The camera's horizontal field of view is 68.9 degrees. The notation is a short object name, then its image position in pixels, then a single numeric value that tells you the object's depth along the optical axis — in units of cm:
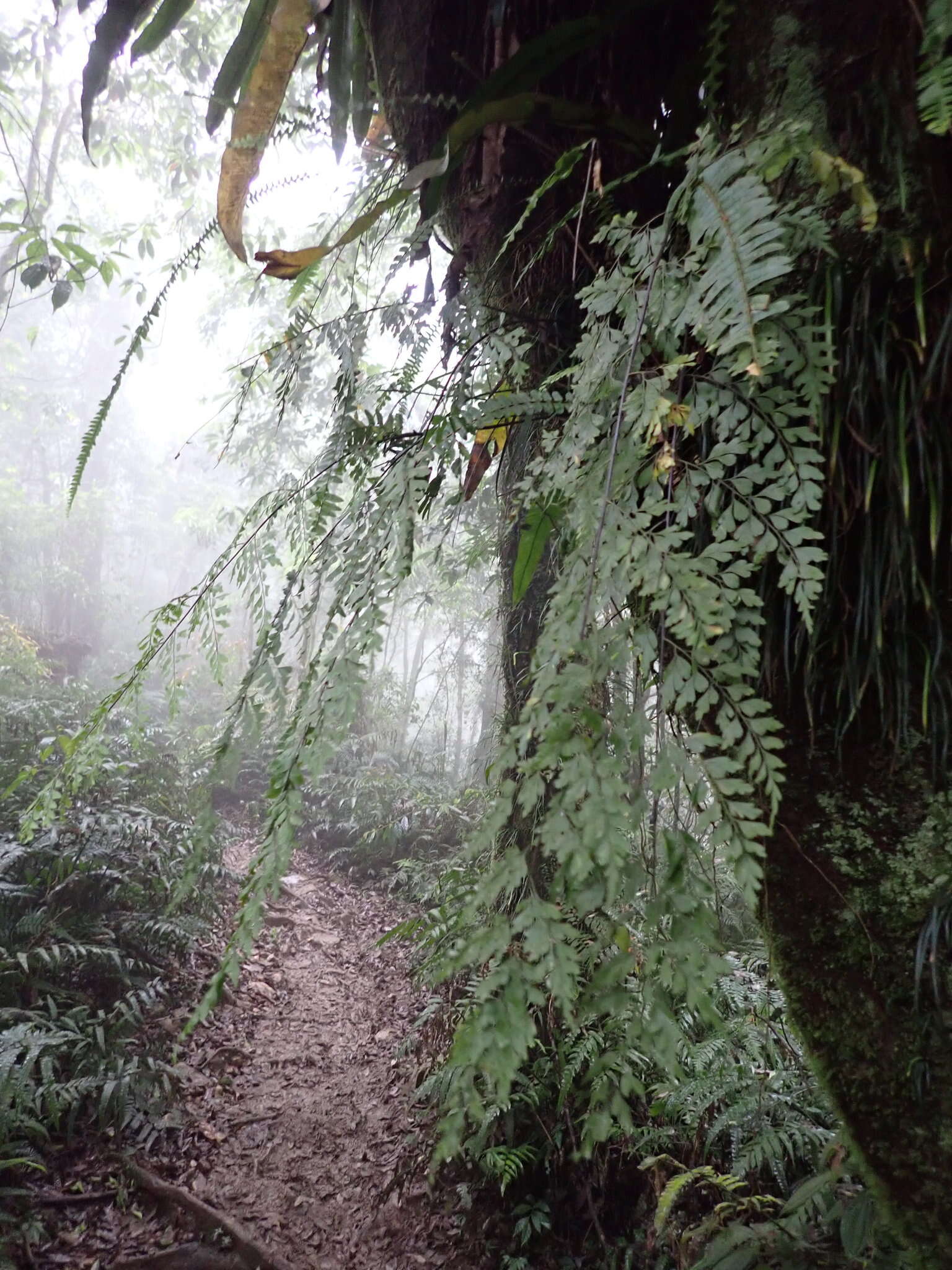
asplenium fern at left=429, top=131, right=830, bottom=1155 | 58
